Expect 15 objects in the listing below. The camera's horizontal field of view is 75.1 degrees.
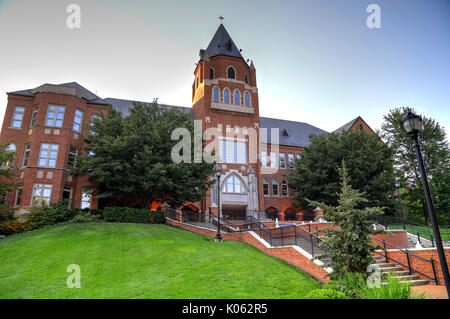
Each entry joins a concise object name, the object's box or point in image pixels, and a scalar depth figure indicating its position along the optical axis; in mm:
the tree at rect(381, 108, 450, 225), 30547
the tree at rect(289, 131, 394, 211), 29516
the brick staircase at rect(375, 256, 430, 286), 10969
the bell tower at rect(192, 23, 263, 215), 32031
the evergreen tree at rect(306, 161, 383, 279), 9117
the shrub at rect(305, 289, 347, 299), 6691
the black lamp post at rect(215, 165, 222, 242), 17875
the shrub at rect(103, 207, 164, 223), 20641
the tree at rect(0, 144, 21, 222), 18484
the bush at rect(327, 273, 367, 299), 7479
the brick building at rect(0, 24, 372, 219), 24359
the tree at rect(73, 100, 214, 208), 20125
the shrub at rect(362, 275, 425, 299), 5949
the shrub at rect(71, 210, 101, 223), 20141
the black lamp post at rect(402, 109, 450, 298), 6609
